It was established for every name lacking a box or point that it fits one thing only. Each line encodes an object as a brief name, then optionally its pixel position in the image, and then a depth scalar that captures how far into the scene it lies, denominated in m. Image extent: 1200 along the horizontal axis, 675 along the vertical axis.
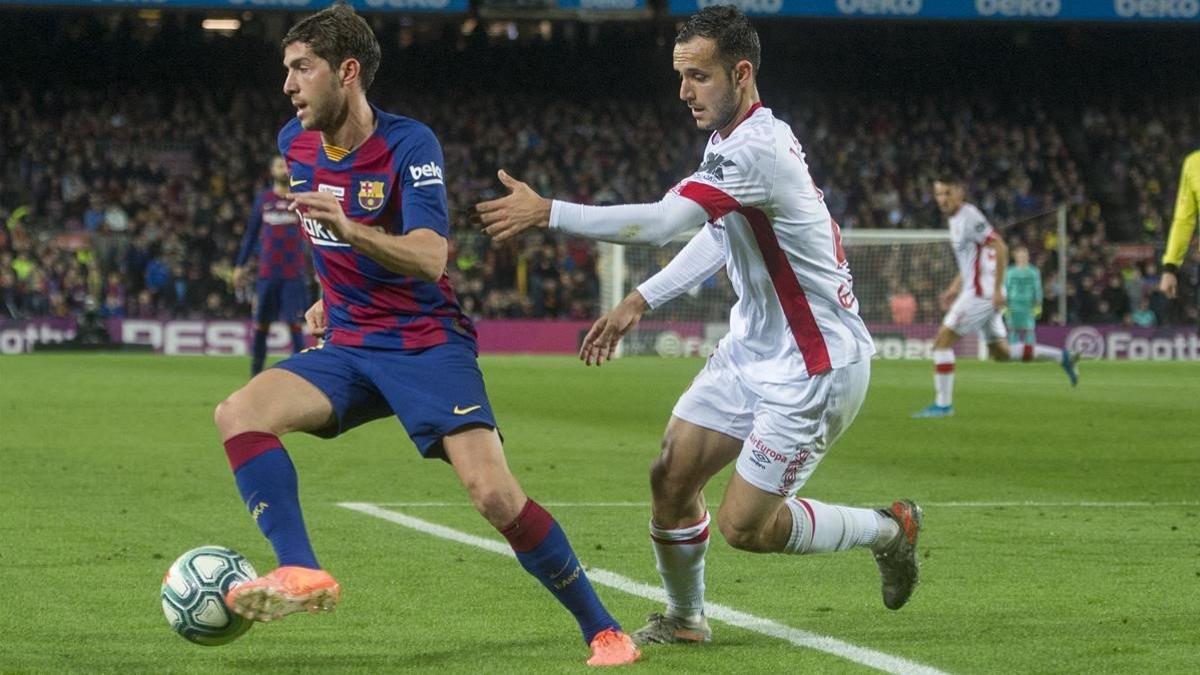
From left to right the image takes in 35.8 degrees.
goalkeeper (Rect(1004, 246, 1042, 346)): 27.72
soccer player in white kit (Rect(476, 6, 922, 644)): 5.52
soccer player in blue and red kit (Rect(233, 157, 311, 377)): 18.25
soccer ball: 5.15
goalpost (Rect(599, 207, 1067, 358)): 31.11
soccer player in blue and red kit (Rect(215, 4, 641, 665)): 5.24
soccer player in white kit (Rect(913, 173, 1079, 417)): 16.81
